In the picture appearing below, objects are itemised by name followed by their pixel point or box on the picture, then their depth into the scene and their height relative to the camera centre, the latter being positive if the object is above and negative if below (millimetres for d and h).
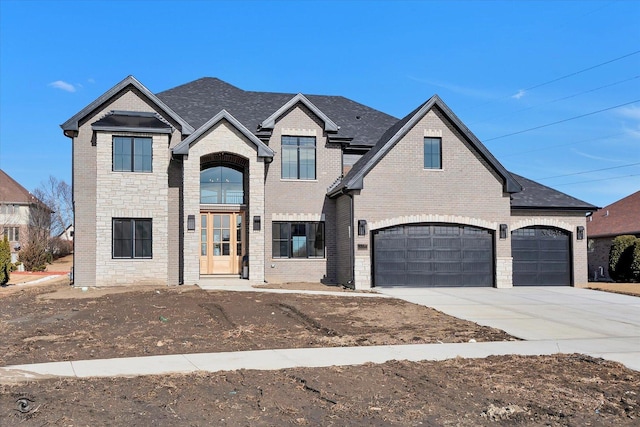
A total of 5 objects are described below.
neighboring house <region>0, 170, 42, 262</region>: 50312 +2138
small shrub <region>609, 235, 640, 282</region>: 28125 -1431
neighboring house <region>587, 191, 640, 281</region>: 34322 +72
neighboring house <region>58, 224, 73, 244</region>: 56531 +20
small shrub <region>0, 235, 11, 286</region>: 24531 -1185
